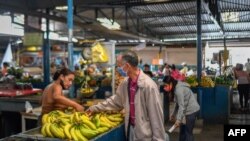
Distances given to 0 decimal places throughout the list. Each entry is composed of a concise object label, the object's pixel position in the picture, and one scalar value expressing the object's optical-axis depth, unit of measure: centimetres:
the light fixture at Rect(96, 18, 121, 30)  1077
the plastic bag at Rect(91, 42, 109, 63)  511
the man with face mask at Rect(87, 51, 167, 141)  321
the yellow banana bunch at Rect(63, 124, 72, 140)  288
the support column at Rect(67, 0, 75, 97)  476
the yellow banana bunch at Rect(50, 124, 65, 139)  293
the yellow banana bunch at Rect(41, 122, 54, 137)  299
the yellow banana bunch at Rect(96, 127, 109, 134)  310
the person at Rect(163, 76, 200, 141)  511
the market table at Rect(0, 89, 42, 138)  613
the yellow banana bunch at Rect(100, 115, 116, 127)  341
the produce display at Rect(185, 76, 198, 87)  930
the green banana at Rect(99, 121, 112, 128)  326
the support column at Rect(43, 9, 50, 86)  1043
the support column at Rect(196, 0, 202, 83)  938
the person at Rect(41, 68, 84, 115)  401
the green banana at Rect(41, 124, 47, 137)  303
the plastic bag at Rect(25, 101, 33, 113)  564
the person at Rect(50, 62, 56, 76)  1281
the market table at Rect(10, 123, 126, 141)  295
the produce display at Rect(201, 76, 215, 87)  935
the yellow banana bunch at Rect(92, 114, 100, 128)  321
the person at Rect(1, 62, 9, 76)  1054
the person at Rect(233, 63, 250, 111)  1121
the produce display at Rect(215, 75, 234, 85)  969
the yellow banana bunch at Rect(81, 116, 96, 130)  309
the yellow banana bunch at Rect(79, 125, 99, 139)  295
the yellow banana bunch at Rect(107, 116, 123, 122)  359
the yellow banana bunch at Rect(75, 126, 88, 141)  287
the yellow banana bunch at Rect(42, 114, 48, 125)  341
